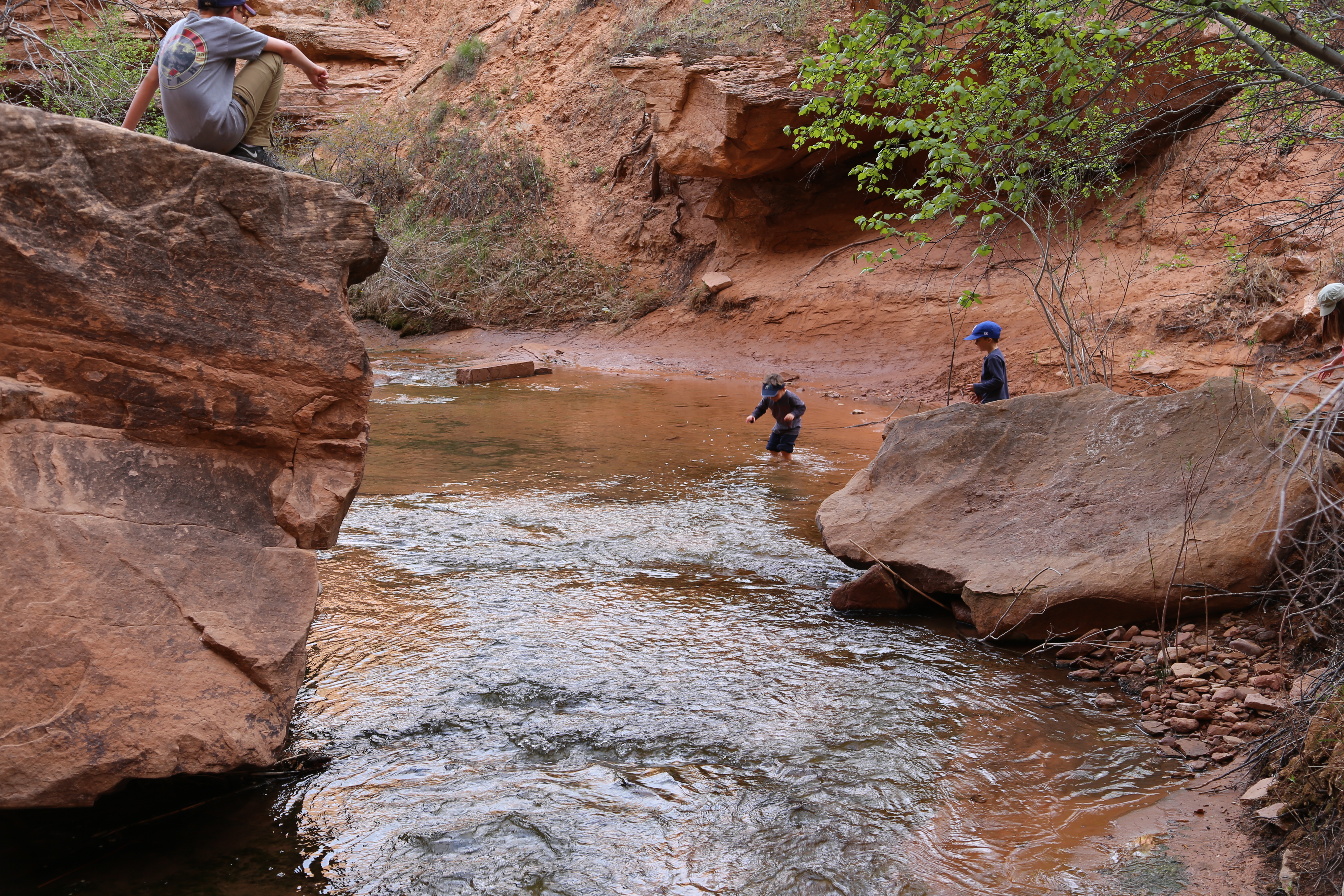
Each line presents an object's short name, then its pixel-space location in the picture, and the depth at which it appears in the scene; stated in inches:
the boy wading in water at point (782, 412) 354.0
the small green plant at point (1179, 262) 309.9
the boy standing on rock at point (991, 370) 286.8
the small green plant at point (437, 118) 890.1
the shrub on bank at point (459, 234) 743.7
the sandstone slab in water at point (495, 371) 538.3
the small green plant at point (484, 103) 884.0
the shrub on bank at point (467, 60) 927.7
